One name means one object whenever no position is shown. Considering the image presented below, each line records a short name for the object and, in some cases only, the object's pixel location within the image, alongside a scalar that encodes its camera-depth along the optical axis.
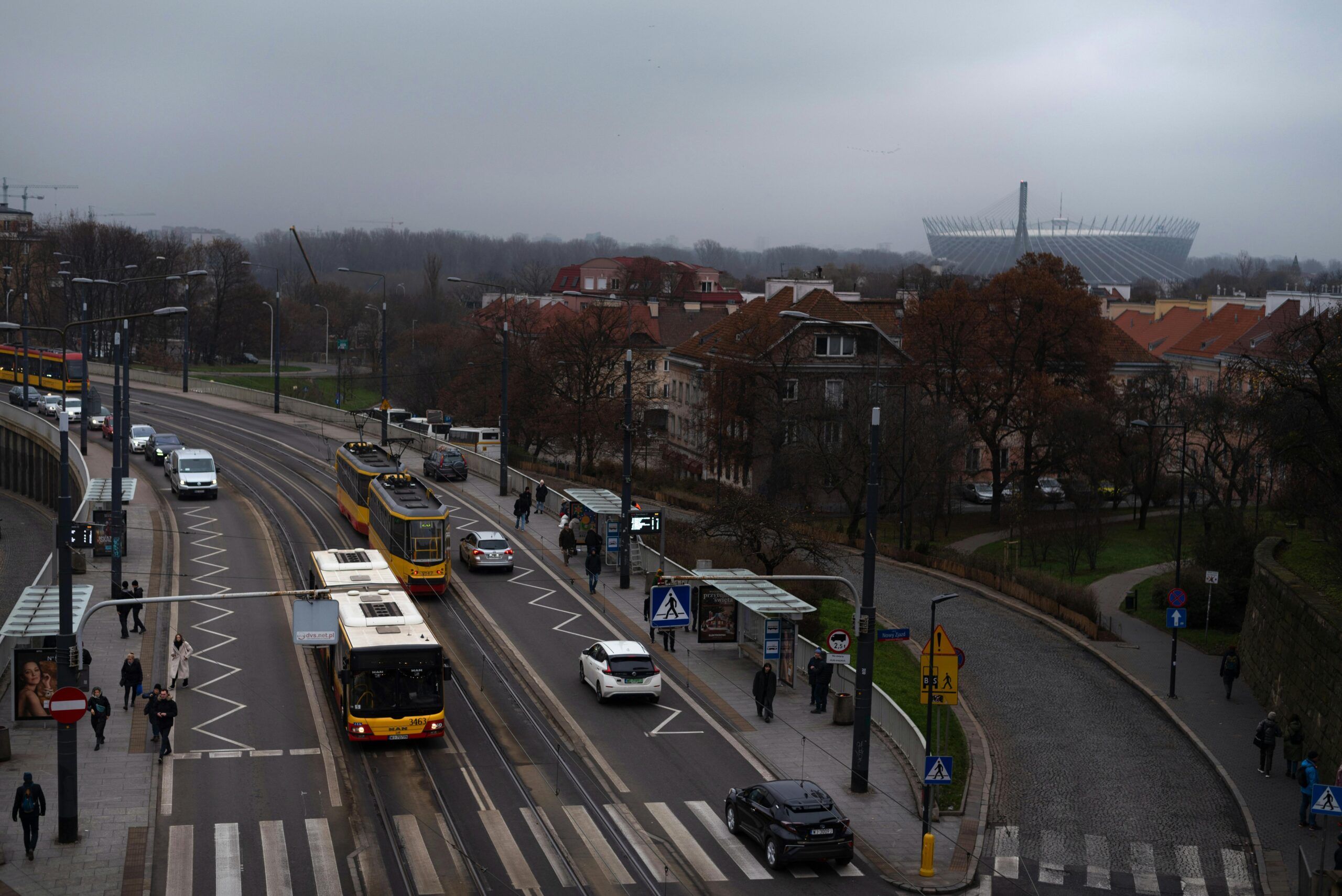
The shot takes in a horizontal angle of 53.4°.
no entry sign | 23.75
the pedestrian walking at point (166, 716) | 28.02
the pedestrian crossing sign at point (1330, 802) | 23.03
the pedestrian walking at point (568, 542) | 49.00
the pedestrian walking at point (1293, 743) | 31.48
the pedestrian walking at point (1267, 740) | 31.25
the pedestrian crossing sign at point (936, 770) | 24.50
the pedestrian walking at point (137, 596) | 37.56
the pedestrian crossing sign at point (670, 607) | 34.47
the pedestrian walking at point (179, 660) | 33.19
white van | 58.22
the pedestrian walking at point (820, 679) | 33.03
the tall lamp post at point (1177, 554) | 38.92
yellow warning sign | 26.22
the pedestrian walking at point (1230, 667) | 38.75
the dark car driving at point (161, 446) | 67.00
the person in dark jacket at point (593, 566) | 44.28
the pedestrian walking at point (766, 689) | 32.28
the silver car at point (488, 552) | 46.81
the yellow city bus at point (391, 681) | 29.12
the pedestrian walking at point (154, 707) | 28.30
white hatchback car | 33.06
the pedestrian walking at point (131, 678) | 31.56
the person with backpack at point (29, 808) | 22.89
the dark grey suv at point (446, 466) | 65.56
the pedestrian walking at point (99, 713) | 28.41
